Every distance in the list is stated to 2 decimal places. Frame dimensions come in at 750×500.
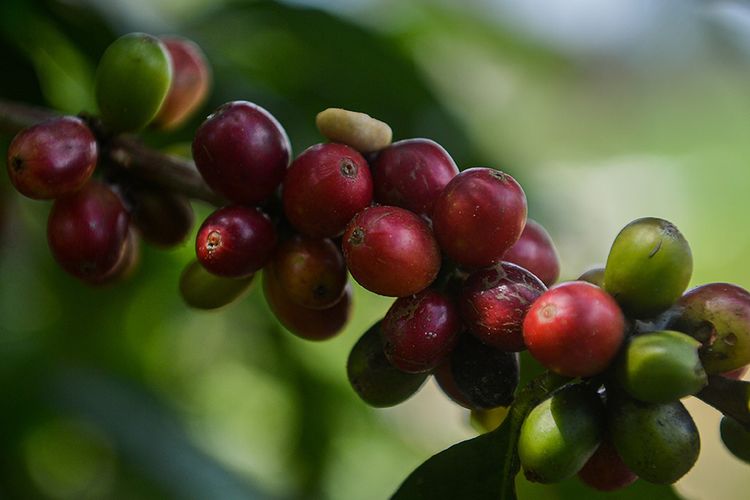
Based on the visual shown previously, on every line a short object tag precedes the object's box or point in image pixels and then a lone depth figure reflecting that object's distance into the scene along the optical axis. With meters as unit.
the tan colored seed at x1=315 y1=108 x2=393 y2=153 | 0.31
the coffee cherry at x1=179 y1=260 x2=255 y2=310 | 0.32
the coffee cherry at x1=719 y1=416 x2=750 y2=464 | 0.29
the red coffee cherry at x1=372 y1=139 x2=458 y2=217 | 0.31
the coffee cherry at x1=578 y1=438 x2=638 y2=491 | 0.29
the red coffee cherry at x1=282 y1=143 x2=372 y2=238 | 0.30
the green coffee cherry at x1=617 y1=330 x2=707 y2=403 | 0.28
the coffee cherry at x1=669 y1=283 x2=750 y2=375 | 0.29
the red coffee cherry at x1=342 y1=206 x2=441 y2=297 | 0.29
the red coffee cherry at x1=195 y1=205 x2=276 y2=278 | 0.31
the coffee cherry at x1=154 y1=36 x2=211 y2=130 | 0.36
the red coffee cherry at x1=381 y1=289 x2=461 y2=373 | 0.29
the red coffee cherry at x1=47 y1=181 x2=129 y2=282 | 0.32
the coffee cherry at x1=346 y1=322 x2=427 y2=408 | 0.31
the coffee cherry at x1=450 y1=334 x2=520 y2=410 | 0.30
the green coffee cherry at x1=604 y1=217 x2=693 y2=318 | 0.28
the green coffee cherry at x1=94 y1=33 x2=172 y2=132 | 0.32
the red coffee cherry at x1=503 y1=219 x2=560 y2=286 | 0.31
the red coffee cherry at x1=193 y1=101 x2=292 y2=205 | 0.31
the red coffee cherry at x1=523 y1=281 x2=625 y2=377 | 0.28
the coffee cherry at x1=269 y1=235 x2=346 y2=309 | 0.31
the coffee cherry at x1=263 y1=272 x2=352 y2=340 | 0.32
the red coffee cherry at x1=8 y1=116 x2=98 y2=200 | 0.31
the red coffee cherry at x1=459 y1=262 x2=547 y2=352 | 0.29
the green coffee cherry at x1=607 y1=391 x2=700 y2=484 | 0.28
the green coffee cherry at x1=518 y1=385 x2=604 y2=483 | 0.28
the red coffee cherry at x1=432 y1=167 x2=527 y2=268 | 0.29
